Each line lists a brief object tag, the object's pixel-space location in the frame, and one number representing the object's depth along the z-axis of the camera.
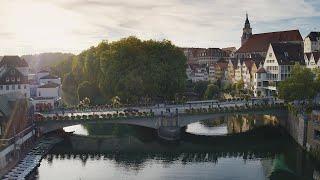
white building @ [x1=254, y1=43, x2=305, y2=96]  122.19
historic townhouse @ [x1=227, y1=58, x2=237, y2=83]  164.01
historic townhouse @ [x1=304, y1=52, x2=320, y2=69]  113.43
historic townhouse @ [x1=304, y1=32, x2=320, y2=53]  137.38
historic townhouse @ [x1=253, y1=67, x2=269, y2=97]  128.12
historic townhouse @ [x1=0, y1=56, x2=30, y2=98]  107.19
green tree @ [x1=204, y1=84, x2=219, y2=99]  132.62
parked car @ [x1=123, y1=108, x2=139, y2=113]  92.00
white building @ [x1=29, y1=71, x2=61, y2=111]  108.38
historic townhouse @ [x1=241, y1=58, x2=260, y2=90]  137.38
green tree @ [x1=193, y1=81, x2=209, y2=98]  146.88
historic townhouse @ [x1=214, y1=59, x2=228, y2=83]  177.75
